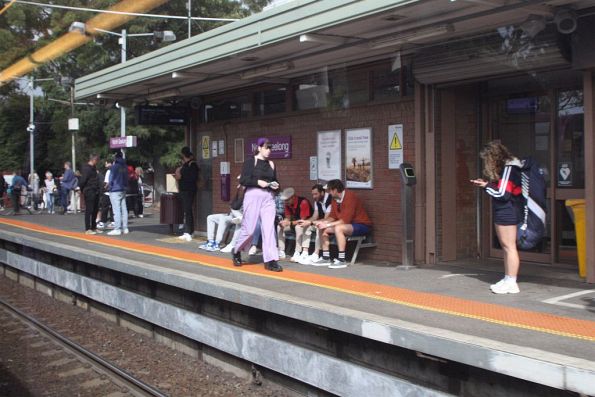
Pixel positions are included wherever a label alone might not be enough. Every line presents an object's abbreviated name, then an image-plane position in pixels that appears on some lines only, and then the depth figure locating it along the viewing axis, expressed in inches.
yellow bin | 269.4
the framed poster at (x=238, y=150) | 470.6
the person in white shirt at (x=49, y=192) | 898.7
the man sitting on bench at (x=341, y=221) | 333.4
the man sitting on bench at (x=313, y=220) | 350.3
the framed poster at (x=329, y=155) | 381.4
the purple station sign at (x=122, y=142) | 719.1
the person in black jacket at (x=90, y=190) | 514.6
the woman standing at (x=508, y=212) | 246.5
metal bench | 344.6
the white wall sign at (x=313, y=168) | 398.9
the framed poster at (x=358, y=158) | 359.6
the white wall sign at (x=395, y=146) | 342.0
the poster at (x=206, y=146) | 510.2
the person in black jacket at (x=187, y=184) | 472.1
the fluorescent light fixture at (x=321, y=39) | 293.4
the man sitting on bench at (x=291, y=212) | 377.1
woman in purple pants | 311.6
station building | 261.6
